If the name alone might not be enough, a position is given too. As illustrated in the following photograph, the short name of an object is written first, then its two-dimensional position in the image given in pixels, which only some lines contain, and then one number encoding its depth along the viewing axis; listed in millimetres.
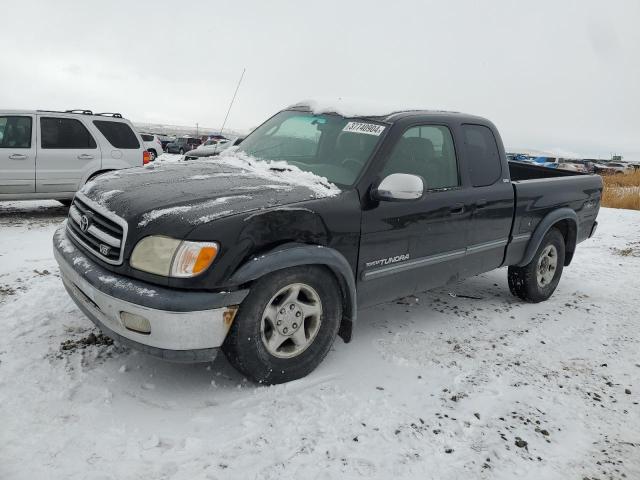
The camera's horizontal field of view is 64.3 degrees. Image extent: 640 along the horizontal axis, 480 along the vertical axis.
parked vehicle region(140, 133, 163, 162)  20547
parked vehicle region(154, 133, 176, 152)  40353
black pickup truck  2748
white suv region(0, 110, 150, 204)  8289
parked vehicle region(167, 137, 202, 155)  37906
